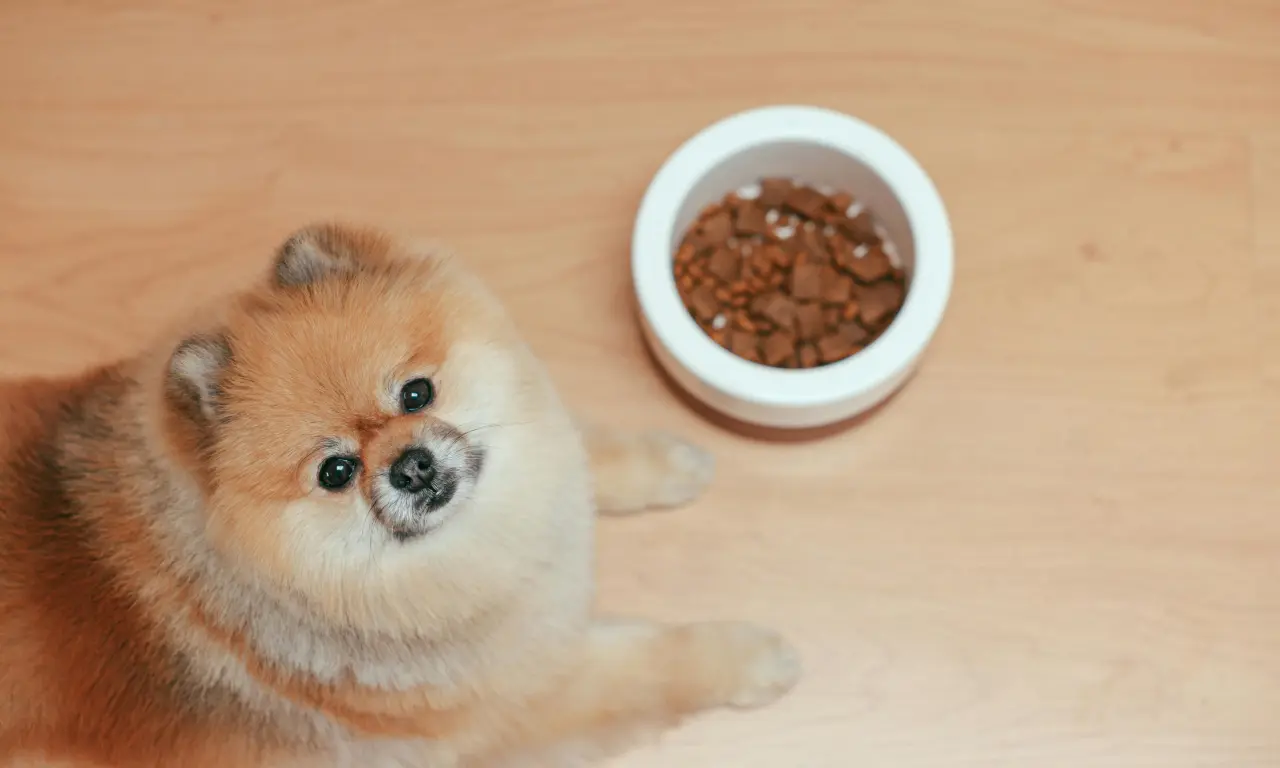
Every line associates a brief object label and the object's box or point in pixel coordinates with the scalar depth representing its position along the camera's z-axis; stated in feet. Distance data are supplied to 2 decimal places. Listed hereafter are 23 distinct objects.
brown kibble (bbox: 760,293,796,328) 4.67
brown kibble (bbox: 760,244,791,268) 4.79
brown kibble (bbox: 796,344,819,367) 4.62
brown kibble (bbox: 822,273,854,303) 4.68
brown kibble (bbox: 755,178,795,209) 4.75
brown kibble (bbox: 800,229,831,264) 4.80
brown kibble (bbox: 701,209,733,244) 4.76
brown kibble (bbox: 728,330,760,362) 4.65
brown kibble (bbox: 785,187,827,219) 4.76
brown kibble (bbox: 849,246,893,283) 4.66
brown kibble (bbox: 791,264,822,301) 4.71
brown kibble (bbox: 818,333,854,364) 4.59
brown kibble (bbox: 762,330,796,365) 4.63
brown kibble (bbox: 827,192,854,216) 4.74
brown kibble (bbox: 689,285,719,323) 4.67
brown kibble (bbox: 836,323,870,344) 4.64
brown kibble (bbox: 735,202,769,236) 4.77
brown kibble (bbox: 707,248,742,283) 4.75
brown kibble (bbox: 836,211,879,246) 4.76
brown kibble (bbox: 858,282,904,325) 4.63
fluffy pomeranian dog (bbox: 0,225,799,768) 3.12
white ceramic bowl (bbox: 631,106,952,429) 4.20
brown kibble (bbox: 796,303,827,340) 4.67
